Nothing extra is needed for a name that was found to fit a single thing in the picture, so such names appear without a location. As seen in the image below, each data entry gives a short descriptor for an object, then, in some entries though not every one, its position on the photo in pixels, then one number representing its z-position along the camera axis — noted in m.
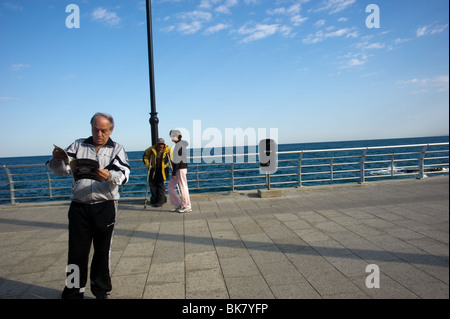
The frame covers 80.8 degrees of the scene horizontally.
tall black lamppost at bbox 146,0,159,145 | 6.98
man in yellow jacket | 6.64
